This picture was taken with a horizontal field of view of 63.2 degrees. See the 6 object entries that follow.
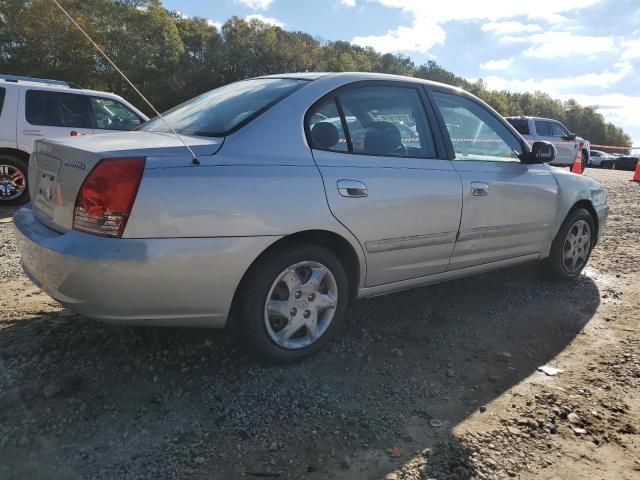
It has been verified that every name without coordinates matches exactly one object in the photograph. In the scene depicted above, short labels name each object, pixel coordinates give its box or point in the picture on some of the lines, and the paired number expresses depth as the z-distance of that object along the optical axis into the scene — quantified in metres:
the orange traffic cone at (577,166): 13.74
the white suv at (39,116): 7.36
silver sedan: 2.35
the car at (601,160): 35.56
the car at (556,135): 17.33
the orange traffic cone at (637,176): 15.52
